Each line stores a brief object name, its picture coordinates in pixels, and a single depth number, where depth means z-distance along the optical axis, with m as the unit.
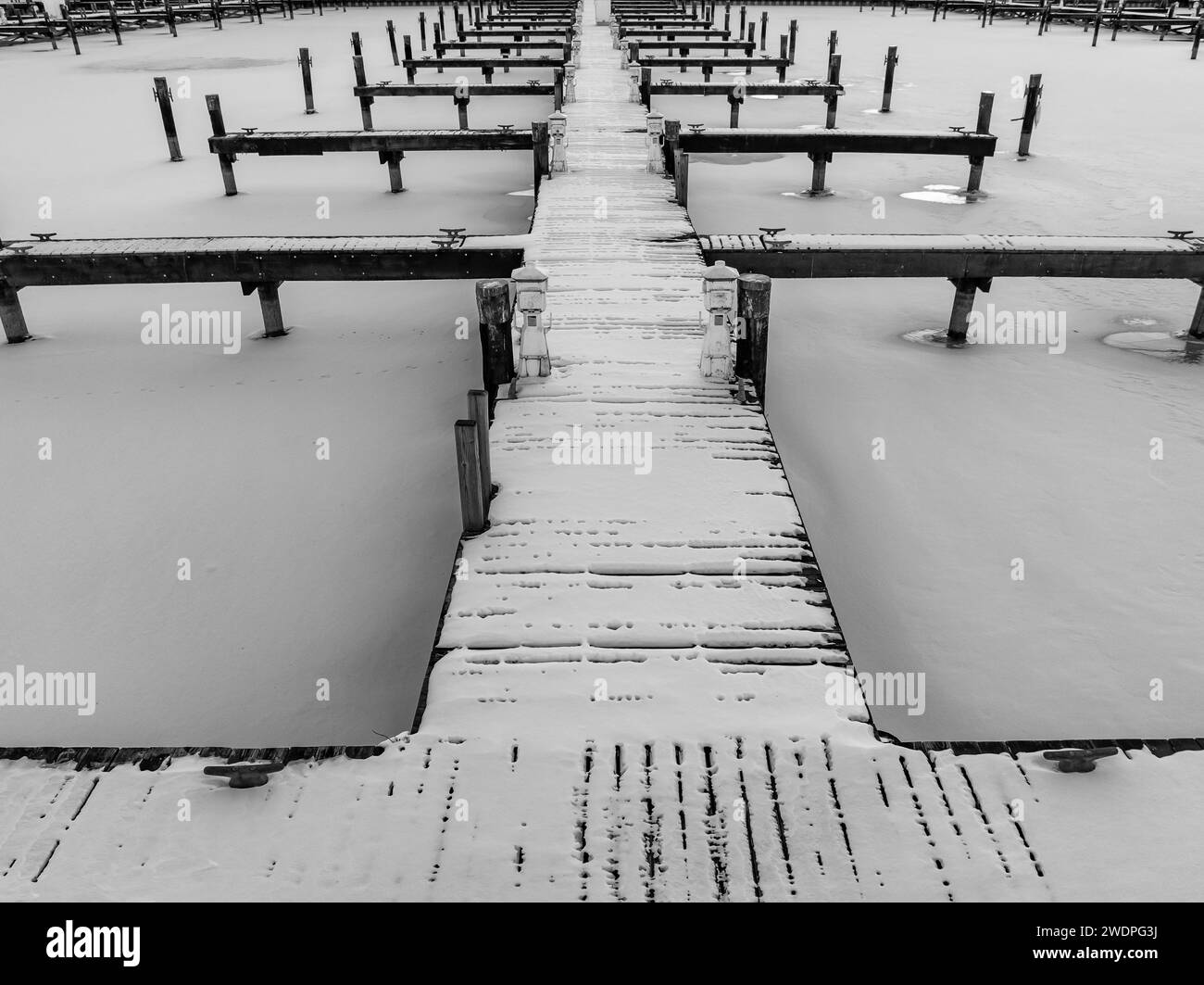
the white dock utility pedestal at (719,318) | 5.75
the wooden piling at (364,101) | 17.25
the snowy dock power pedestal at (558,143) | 10.86
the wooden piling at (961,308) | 8.30
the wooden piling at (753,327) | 5.88
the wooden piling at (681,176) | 9.52
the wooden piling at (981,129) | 13.43
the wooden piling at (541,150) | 10.55
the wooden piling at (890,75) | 19.27
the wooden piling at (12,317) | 8.59
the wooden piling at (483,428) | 4.39
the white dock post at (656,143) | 10.94
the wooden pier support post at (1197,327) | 8.58
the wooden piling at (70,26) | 29.52
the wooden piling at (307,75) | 19.14
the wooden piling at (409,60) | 20.04
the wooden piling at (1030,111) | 15.28
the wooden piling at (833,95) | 17.78
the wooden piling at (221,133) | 13.84
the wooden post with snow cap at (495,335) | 5.82
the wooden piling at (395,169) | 14.06
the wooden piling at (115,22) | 31.79
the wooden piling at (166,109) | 15.72
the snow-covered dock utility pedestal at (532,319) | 5.86
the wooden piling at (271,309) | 8.65
